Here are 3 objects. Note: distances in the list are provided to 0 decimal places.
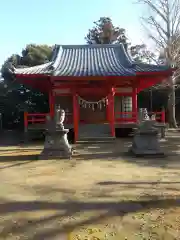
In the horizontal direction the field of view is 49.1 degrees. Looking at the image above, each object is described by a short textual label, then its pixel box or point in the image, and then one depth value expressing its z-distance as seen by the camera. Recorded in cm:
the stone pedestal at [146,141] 612
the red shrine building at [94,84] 952
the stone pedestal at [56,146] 601
